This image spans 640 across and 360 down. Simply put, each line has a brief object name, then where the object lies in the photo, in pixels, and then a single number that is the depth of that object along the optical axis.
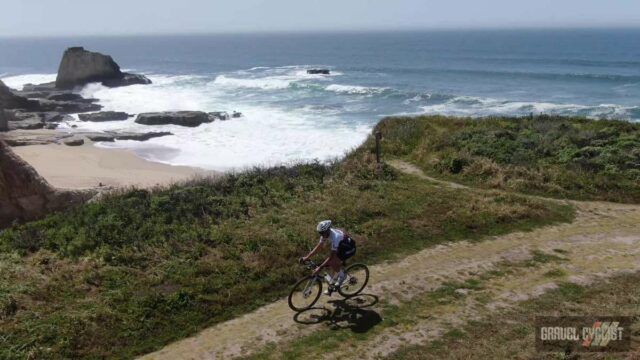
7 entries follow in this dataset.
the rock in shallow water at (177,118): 50.09
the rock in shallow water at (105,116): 53.78
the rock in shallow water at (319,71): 96.41
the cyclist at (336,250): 11.52
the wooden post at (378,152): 22.25
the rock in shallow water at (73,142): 42.03
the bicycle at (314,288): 11.93
